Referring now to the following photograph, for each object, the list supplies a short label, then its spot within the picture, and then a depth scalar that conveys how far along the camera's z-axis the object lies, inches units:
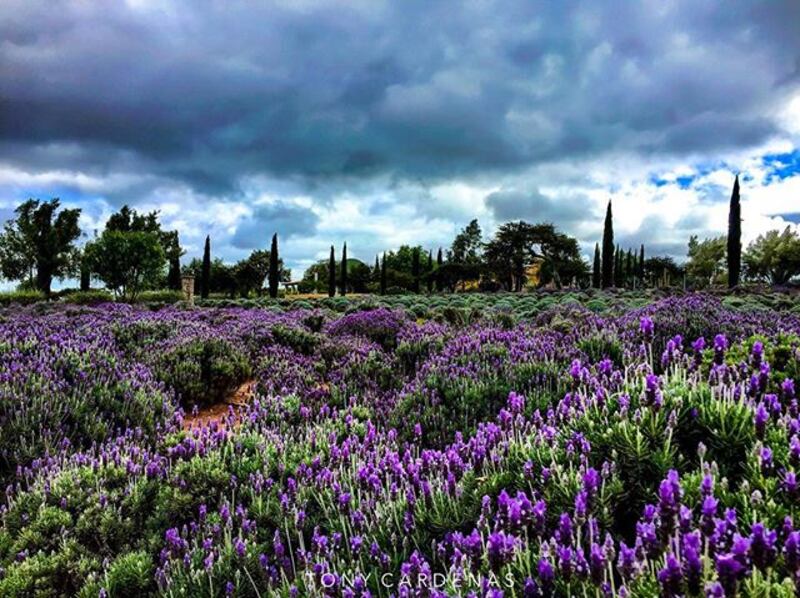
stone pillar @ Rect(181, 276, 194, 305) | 1098.1
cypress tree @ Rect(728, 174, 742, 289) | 1592.0
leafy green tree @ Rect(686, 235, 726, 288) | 2870.1
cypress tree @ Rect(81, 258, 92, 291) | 1865.9
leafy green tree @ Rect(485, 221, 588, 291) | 2517.2
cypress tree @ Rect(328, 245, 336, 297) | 2206.0
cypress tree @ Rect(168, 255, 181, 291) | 2428.6
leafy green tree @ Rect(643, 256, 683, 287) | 3986.2
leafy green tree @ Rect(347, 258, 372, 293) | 2935.5
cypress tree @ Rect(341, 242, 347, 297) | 2287.5
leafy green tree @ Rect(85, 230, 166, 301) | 1791.3
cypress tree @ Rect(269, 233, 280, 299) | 2007.5
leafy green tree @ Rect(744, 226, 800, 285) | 2228.1
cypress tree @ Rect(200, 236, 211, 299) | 2044.8
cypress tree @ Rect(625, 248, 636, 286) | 3101.9
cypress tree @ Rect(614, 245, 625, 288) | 2760.8
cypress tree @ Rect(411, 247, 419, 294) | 2427.4
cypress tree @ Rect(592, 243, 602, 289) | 2417.6
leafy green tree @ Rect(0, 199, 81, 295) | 2133.4
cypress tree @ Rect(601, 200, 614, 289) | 2009.1
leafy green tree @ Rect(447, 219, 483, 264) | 3408.0
